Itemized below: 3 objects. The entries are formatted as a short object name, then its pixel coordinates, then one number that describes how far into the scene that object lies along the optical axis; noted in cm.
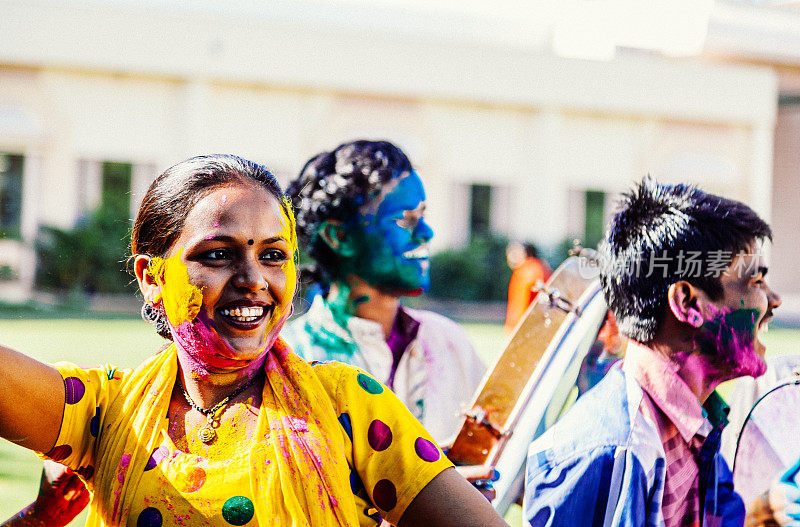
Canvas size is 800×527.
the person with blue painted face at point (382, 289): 331
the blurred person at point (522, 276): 813
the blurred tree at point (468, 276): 1839
